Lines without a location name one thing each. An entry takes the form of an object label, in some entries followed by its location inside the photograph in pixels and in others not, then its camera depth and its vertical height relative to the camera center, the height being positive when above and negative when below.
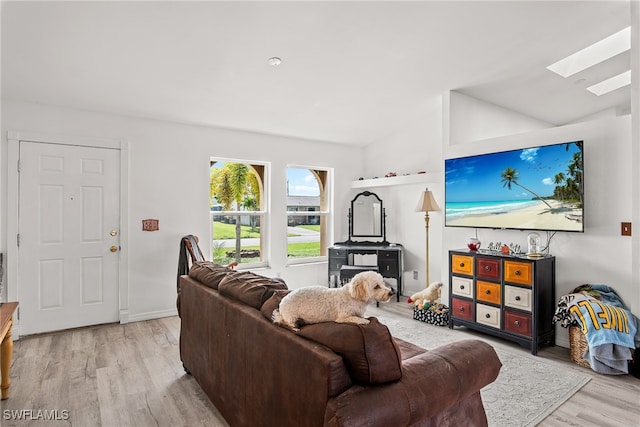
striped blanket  2.64 -0.90
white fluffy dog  1.46 -0.37
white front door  3.52 -0.23
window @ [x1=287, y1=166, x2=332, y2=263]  5.40 +0.03
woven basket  2.86 -1.08
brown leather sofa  1.22 -0.63
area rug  2.19 -1.24
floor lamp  4.65 +0.15
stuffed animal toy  4.19 -0.96
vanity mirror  5.59 -0.04
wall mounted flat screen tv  3.14 +0.26
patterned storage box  3.93 -1.14
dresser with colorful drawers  3.15 -0.77
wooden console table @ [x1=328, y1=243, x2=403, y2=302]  4.98 -0.63
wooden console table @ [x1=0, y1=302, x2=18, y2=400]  2.28 -0.92
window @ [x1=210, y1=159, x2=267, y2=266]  4.75 +0.04
